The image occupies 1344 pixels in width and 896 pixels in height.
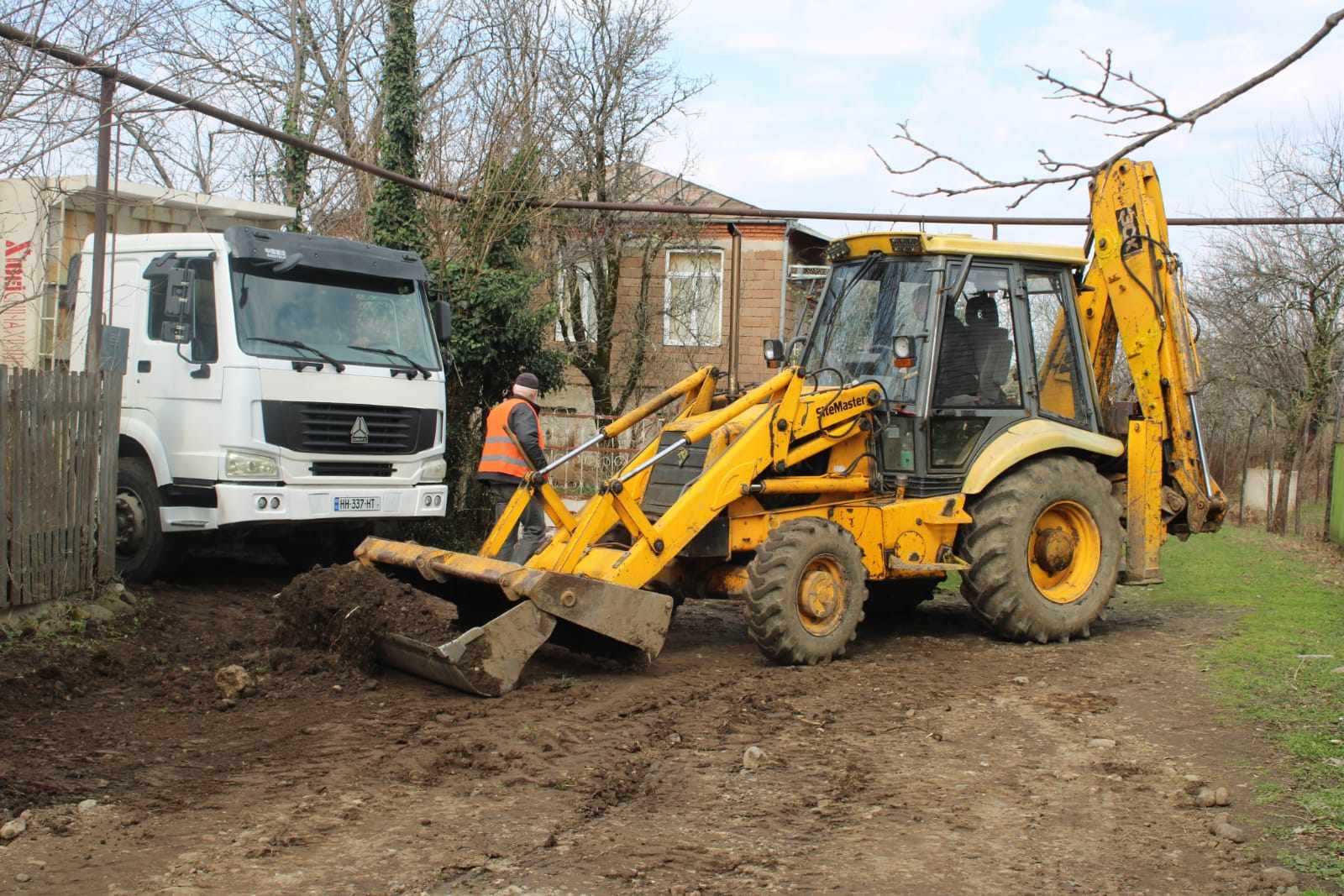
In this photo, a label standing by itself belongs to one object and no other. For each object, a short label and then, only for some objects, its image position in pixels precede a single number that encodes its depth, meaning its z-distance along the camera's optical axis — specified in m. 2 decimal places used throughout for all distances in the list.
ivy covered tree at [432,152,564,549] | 14.47
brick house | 25.42
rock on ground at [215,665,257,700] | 6.96
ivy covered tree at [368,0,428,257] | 14.43
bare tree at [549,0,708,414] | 24.73
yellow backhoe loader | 7.79
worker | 9.57
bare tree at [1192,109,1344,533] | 23.62
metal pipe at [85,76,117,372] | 8.90
